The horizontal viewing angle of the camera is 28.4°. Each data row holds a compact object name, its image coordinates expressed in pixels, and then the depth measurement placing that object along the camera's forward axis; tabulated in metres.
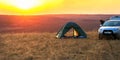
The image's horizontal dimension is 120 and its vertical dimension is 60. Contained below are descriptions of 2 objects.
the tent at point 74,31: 18.44
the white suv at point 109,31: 16.57
